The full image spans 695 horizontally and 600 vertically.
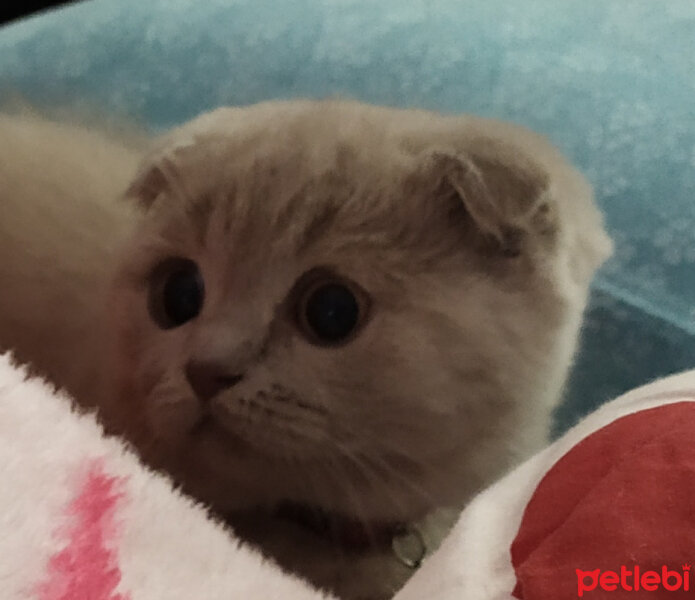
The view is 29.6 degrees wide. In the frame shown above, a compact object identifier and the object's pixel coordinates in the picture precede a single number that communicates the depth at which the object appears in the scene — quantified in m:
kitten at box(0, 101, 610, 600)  0.22
